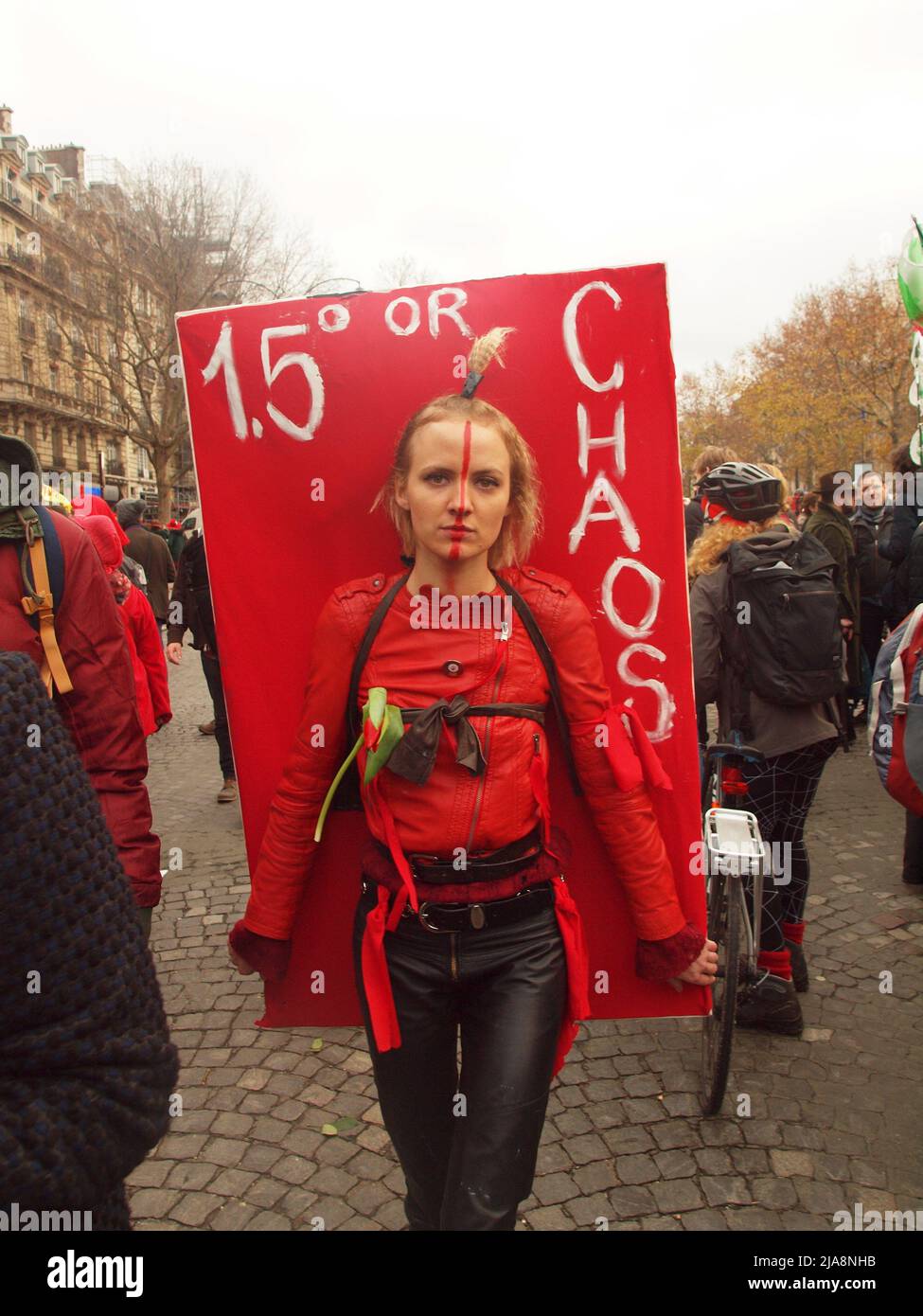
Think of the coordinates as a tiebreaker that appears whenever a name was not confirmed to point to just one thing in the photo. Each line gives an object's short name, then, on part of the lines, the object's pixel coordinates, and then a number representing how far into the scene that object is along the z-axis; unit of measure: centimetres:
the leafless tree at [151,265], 2642
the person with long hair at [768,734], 348
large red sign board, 212
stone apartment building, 2777
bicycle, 303
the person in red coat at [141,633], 414
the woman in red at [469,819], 182
